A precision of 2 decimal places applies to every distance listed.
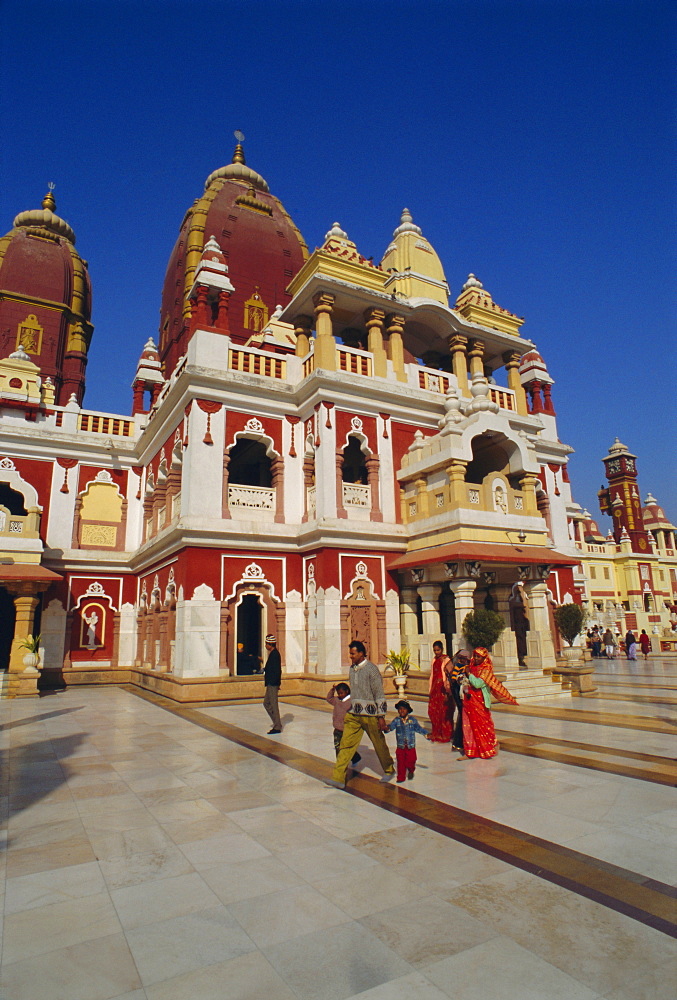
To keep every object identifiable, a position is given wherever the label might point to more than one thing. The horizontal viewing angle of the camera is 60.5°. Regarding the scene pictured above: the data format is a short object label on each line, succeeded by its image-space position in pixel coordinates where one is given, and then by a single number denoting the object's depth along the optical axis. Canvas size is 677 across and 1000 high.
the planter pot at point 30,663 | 16.52
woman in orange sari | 7.50
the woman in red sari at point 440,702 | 8.43
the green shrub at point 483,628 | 12.51
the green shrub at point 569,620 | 16.97
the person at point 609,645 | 31.27
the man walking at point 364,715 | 6.29
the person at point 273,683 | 9.51
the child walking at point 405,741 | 6.45
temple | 14.87
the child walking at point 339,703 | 6.75
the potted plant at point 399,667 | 14.17
